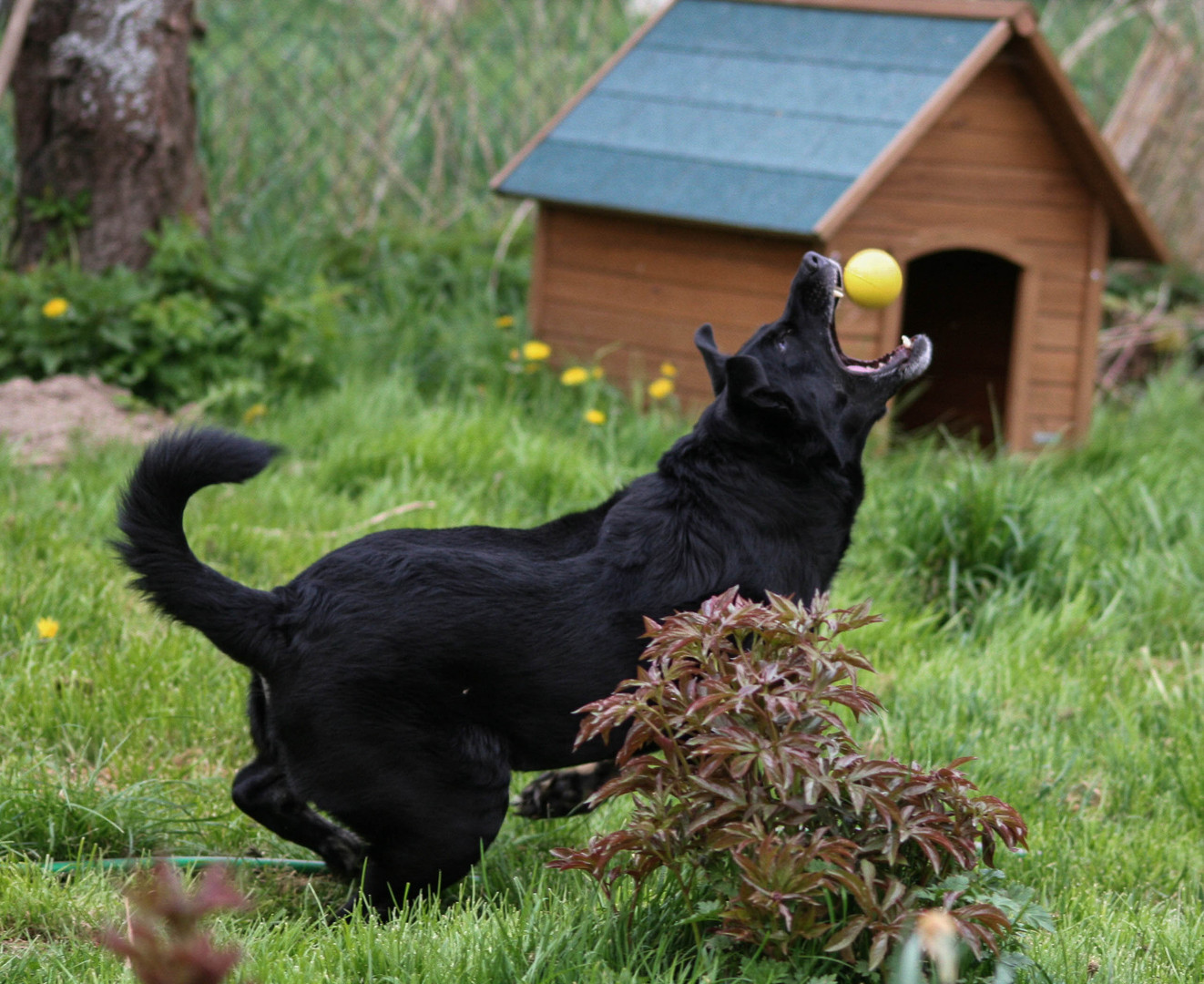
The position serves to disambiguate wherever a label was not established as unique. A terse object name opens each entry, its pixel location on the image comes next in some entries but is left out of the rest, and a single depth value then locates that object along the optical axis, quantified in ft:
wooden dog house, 33.22
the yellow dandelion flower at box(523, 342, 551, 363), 35.68
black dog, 15.87
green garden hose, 16.31
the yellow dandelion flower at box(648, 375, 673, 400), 33.71
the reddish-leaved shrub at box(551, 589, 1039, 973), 12.28
